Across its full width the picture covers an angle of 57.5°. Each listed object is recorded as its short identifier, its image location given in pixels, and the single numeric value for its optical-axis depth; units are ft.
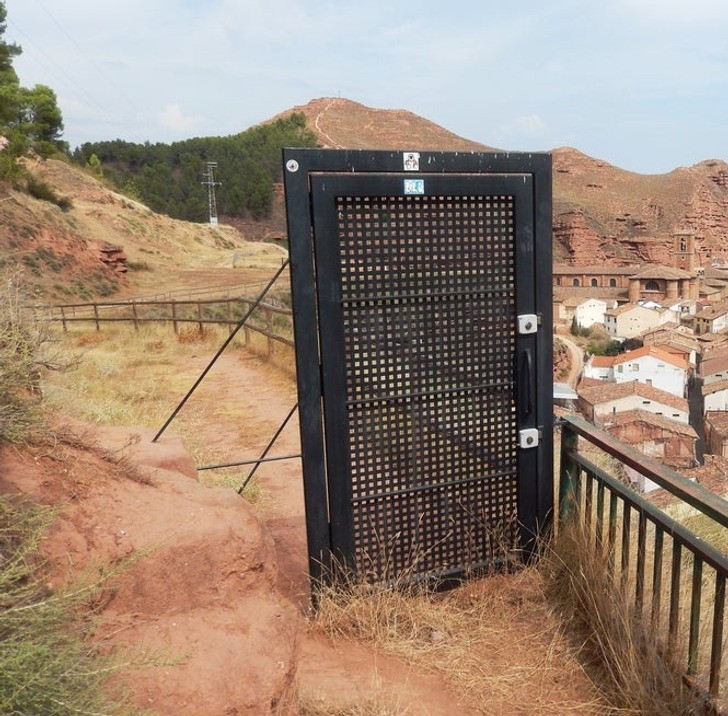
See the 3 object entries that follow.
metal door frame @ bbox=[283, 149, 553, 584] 9.40
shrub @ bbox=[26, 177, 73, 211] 105.19
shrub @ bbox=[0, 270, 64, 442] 8.91
